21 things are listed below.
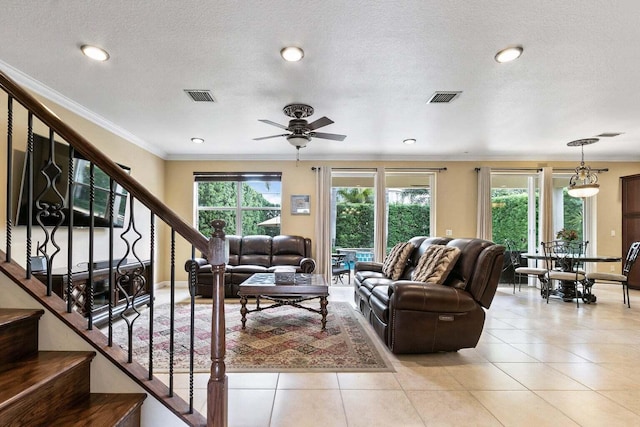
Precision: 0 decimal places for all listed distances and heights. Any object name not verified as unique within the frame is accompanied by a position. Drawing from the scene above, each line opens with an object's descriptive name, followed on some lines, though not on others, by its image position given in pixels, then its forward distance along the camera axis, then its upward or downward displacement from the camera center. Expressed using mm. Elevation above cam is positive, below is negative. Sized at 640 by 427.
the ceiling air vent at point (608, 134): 4734 +1285
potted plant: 5238 -280
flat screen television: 3066 +276
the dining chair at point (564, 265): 4785 -800
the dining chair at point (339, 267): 6245 -1014
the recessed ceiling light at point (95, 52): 2521 +1332
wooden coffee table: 3350 -800
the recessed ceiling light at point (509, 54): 2504 +1340
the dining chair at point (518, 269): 5320 -894
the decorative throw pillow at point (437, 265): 3020 -475
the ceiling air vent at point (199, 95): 3324 +1311
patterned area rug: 2604 -1239
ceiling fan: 3584 +1006
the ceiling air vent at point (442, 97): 3363 +1324
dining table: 4666 -1139
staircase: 1128 -659
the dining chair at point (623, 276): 4652 -857
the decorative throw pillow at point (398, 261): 4031 -572
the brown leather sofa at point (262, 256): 5102 -720
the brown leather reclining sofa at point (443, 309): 2740 -800
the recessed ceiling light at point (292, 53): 2512 +1330
